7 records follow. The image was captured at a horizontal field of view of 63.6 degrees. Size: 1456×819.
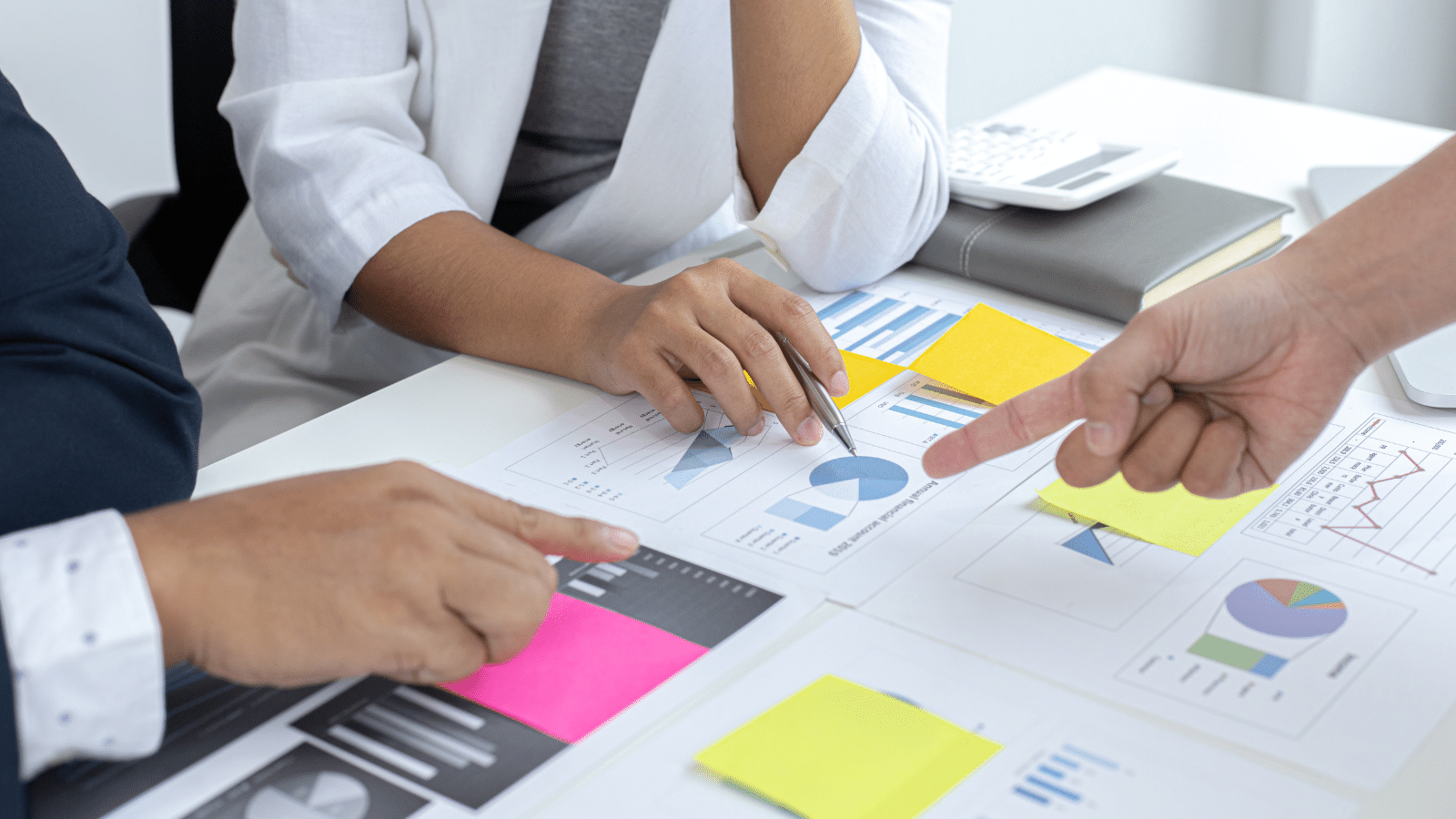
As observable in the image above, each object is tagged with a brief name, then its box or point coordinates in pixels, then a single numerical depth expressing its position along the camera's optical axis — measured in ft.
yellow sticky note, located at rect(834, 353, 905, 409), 2.76
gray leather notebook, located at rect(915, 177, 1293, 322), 3.06
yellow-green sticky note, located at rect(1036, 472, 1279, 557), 2.13
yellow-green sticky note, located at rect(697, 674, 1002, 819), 1.55
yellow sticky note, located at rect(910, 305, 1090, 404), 2.69
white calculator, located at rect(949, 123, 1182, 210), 3.34
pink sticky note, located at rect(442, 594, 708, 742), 1.77
